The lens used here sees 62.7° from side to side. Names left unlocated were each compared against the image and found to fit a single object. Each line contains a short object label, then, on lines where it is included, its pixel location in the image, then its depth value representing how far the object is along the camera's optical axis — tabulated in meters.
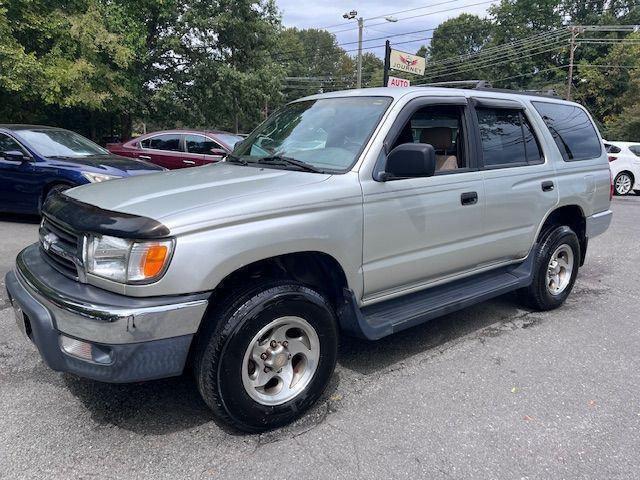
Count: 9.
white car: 14.62
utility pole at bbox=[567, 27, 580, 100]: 38.84
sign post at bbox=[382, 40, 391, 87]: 13.80
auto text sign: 12.56
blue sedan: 7.63
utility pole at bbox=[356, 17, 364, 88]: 25.21
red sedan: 10.65
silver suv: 2.46
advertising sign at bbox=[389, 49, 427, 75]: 14.34
